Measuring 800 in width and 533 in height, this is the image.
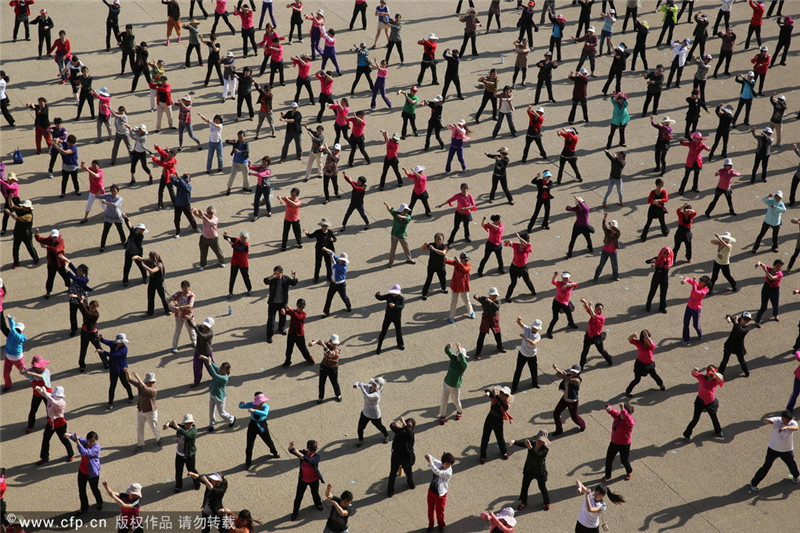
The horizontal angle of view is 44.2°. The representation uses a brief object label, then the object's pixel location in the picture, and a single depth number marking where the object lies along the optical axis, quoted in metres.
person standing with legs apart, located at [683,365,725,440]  17.12
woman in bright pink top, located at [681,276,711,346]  19.67
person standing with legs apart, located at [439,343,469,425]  17.23
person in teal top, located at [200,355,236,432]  17.11
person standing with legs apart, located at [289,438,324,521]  15.54
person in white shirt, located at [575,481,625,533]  14.48
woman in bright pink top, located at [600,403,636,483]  16.12
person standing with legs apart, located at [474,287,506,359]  18.97
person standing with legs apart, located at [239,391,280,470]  16.58
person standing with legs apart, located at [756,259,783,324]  20.25
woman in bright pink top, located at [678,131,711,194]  24.44
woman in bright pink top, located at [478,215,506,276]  21.31
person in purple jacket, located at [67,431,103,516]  15.55
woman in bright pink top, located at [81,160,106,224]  22.77
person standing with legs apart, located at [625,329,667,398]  17.95
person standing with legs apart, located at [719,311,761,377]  18.67
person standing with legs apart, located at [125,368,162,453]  16.75
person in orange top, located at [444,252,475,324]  20.11
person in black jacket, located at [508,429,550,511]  15.59
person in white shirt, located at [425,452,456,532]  15.23
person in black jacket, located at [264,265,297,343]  19.53
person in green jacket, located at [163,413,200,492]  16.02
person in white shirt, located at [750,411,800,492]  16.27
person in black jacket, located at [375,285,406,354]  19.22
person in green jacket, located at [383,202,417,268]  21.61
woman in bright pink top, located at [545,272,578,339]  19.73
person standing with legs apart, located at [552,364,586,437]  17.05
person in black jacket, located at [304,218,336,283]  21.05
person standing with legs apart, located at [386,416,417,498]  15.91
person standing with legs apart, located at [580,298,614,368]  18.62
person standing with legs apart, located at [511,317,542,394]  17.98
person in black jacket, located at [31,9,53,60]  29.98
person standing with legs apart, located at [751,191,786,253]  22.55
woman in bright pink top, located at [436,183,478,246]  22.37
